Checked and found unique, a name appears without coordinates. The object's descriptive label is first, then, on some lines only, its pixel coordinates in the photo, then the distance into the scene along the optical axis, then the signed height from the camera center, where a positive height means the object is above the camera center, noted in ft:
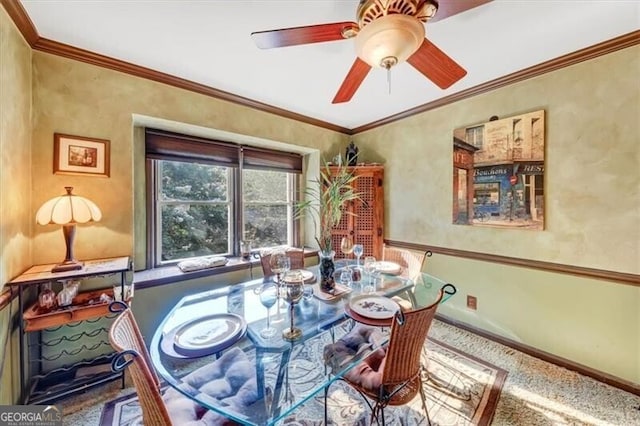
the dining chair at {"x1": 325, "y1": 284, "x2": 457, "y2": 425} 3.91 -2.61
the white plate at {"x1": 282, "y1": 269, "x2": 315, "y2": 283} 5.17 -1.81
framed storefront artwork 7.36 +1.19
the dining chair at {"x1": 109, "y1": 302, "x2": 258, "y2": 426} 2.95 -2.52
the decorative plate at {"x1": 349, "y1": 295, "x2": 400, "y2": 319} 4.97 -2.00
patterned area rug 5.33 -4.38
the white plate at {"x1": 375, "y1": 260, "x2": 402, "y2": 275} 7.63 -1.76
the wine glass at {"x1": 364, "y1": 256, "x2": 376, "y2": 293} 7.46 -1.74
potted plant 5.67 -0.29
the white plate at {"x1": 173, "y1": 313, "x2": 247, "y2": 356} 4.01 -2.15
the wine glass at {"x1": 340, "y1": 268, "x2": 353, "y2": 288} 6.76 -1.91
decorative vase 6.15 -1.51
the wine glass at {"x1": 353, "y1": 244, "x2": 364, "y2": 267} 7.66 -1.21
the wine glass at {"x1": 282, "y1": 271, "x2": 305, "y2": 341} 4.43 -1.49
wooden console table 5.26 -3.20
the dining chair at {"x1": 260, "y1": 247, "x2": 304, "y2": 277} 8.62 -1.63
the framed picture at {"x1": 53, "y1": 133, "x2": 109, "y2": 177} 6.14 +1.36
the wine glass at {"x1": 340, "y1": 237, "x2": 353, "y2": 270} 7.14 -1.01
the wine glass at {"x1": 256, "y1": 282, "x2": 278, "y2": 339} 4.53 -2.00
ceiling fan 3.78 +2.94
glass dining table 3.39 -2.22
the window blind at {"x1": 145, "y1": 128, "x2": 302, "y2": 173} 8.27 +2.15
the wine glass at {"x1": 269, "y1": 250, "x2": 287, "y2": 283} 5.72 -1.22
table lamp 5.50 -0.12
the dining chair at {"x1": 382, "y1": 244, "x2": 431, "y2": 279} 7.86 -1.64
